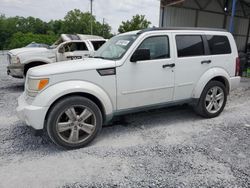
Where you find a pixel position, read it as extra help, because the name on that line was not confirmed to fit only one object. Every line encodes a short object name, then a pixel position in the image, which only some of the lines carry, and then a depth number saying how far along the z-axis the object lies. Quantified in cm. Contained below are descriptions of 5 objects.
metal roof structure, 1695
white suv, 297
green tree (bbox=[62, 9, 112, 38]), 6025
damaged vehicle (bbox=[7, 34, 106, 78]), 665
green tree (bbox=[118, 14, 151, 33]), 3412
